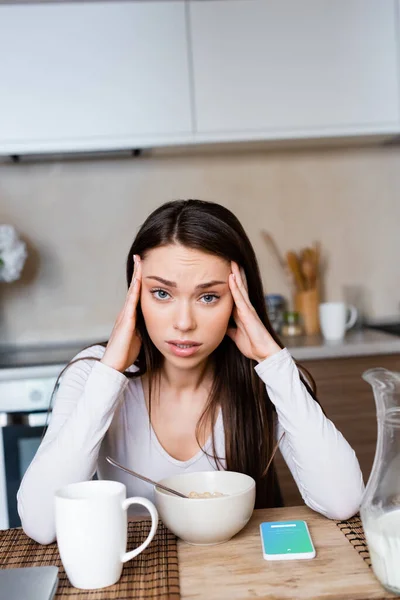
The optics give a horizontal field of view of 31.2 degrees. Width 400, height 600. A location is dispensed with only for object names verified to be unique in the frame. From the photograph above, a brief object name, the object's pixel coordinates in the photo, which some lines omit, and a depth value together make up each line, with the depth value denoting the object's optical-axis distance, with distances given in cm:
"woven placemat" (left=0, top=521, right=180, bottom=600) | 81
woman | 110
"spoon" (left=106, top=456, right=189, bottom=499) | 98
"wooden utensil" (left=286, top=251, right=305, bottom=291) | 270
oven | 221
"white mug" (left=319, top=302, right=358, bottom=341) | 247
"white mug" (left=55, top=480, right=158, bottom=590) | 80
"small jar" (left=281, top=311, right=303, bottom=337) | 263
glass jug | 77
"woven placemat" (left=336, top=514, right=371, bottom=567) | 89
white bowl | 91
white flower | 244
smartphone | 87
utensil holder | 267
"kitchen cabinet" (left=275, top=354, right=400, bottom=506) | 230
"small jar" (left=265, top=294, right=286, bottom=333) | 271
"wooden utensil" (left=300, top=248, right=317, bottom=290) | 269
